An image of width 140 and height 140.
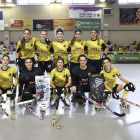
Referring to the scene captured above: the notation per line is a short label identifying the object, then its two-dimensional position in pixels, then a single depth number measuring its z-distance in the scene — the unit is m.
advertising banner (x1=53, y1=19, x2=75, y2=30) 13.52
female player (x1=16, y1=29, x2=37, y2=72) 3.77
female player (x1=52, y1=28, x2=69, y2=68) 3.74
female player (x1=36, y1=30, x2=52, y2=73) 3.82
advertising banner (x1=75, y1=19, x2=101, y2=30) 13.49
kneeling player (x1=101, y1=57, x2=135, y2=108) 3.22
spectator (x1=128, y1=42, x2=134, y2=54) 11.34
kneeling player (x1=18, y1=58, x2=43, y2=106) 3.18
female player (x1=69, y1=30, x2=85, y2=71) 3.75
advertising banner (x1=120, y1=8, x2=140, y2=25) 13.27
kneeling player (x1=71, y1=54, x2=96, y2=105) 3.32
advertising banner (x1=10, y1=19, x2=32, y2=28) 13.50
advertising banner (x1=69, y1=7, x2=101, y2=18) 13.28
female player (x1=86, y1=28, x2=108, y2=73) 3.79
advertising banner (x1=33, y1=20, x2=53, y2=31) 13.48
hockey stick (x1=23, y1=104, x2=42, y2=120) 2.79
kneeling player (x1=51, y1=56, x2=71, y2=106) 3.32
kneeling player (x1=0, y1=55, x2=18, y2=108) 3.28
